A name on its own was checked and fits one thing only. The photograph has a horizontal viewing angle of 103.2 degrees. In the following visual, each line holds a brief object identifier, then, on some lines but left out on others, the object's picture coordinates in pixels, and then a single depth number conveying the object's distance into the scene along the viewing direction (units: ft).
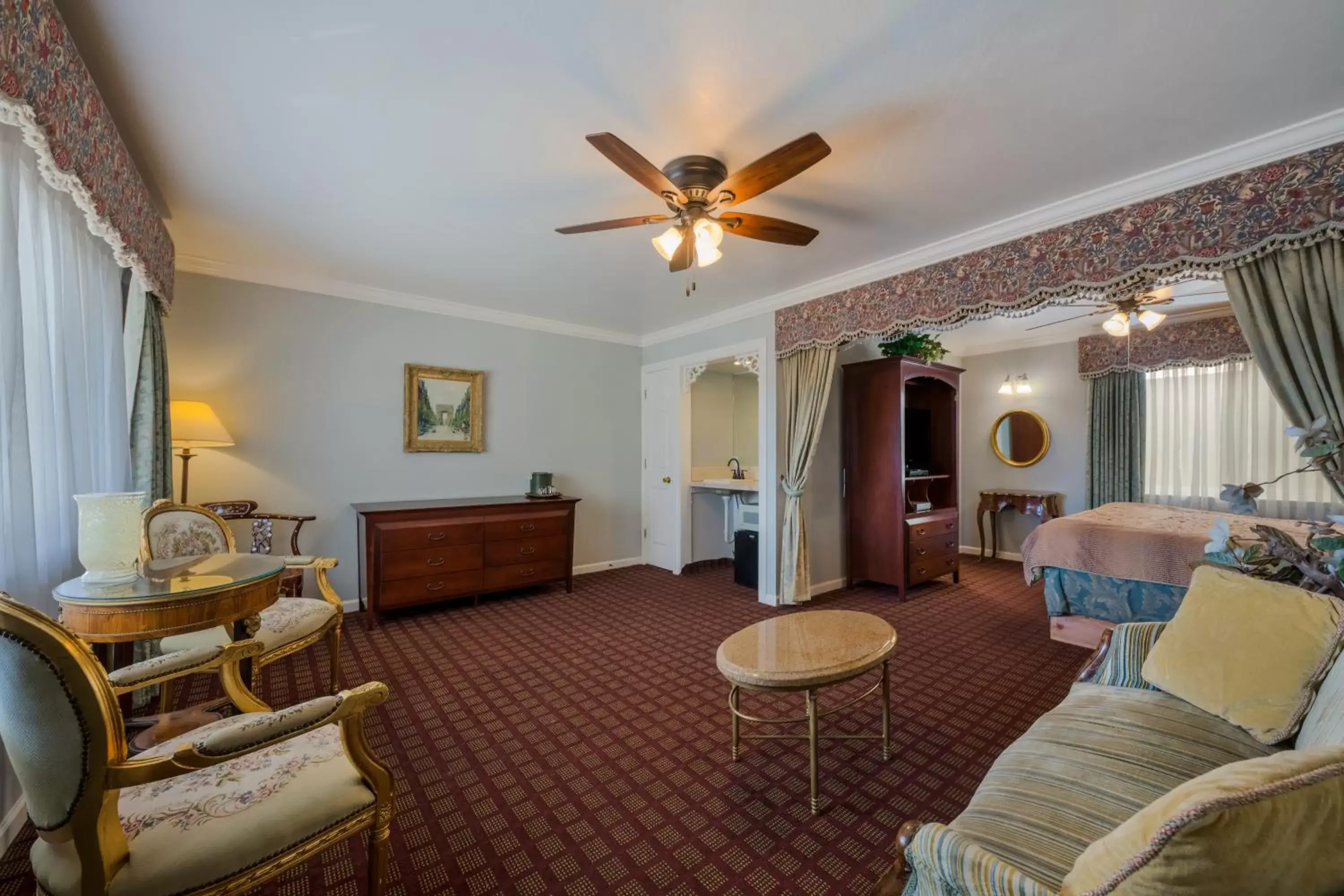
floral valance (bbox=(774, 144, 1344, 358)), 6.73
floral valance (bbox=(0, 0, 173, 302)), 4.24
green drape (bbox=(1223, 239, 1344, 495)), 6.53
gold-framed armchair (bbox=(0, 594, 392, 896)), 3.19
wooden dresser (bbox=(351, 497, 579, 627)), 12.42
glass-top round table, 5.25
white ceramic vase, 5.65
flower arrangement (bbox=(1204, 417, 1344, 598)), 6.04
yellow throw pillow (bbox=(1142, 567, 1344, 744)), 4.82
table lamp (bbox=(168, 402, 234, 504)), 10.14
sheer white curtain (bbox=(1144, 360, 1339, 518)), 14.80
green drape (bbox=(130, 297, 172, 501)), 8.91
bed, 10.06
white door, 17.75
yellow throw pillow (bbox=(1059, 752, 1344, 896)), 2.16
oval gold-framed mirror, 19.51
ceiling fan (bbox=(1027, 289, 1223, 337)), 12.79
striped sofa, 3.04
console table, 18.72
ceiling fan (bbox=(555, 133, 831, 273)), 6.18
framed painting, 14.46
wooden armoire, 14.66
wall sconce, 19.71
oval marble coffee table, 6.01
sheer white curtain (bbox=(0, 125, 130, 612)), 5.22
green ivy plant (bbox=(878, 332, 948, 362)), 15.29
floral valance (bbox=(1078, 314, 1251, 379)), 15.43
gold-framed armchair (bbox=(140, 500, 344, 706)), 7.54
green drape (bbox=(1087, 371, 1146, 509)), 17.13
